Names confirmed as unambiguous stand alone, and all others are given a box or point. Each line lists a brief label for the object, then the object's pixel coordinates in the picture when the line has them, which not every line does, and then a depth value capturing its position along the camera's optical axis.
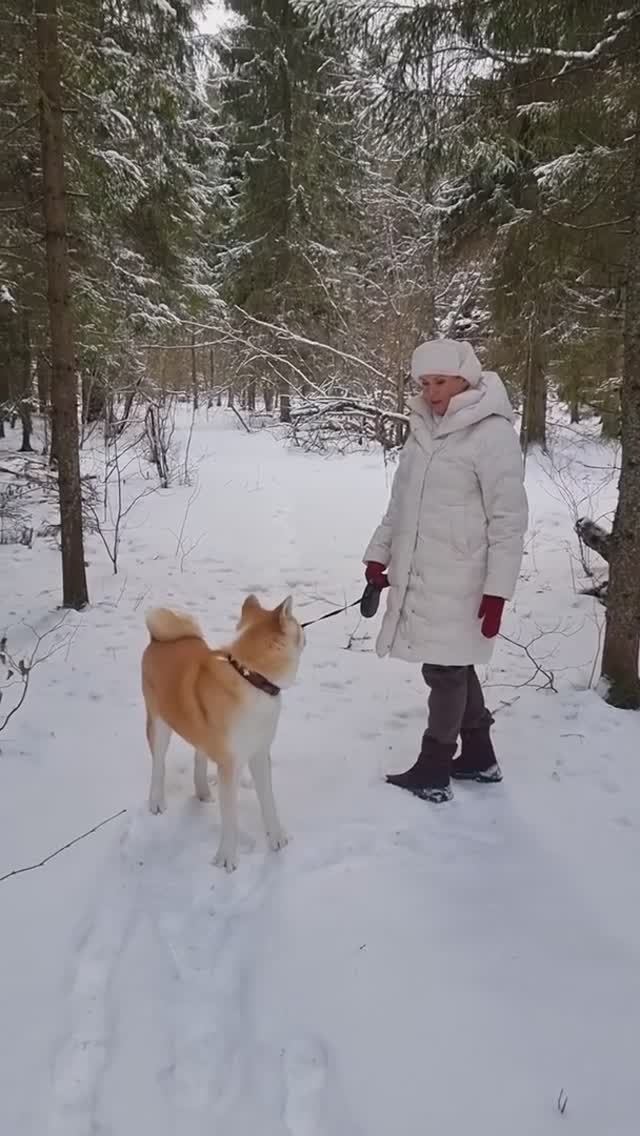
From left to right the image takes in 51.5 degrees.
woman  2.95
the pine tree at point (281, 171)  18.42
